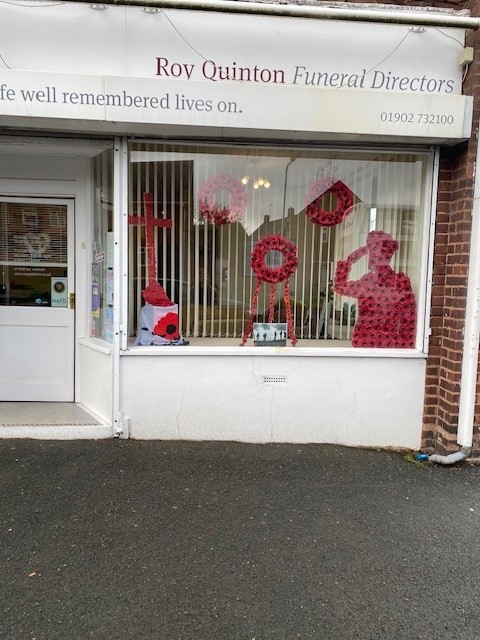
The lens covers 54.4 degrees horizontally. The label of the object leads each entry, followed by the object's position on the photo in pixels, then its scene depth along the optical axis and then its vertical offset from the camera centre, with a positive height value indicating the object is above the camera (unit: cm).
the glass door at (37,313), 470 -32
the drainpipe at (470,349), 371 -45
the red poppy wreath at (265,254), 466 +30
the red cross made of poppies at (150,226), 447 +56
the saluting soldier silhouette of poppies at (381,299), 439 -8
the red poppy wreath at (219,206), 457 +86
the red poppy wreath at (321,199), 456 +87
